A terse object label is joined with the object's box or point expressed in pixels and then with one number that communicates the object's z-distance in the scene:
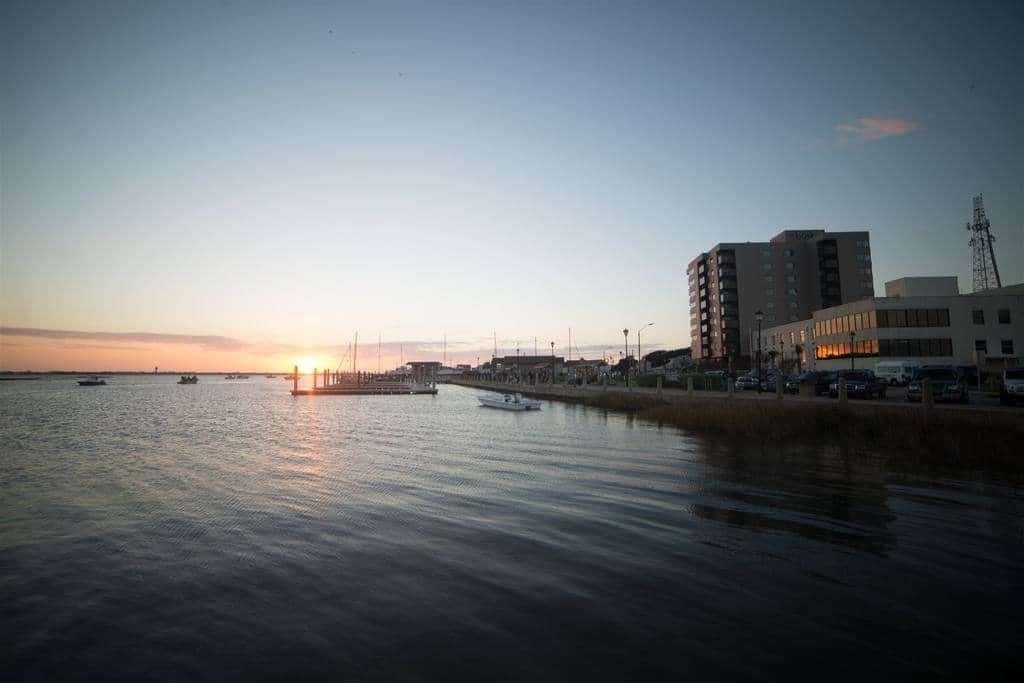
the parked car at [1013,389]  27.77
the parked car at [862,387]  36.75
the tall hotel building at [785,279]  129.38
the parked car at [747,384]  52.69
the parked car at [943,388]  30.36
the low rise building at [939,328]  72.25
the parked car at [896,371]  55.00
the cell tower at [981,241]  120.44
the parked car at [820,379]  43.06
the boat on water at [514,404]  60.19
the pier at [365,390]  111.62
